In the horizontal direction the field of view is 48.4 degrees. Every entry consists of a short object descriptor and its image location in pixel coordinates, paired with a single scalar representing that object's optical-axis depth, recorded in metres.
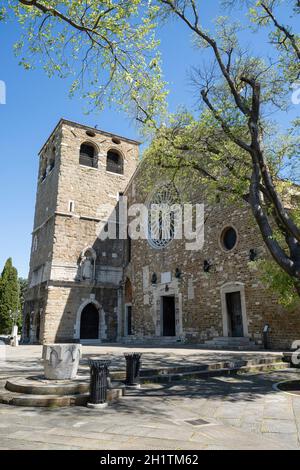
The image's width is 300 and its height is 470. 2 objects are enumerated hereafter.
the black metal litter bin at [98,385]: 4.77
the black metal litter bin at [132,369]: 6.19
